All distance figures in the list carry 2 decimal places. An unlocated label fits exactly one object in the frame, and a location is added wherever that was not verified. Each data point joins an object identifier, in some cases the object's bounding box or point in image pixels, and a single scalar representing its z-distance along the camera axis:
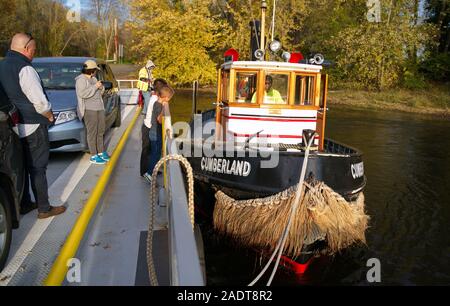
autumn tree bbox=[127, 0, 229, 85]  33.19
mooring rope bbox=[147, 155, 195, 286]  3.42
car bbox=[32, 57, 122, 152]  6.94
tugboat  6.05
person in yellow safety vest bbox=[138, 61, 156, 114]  12.50
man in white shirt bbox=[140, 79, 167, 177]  6.50
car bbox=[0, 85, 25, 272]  3.59
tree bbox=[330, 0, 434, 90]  32.06
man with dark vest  4.16
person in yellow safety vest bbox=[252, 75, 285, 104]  7.56
